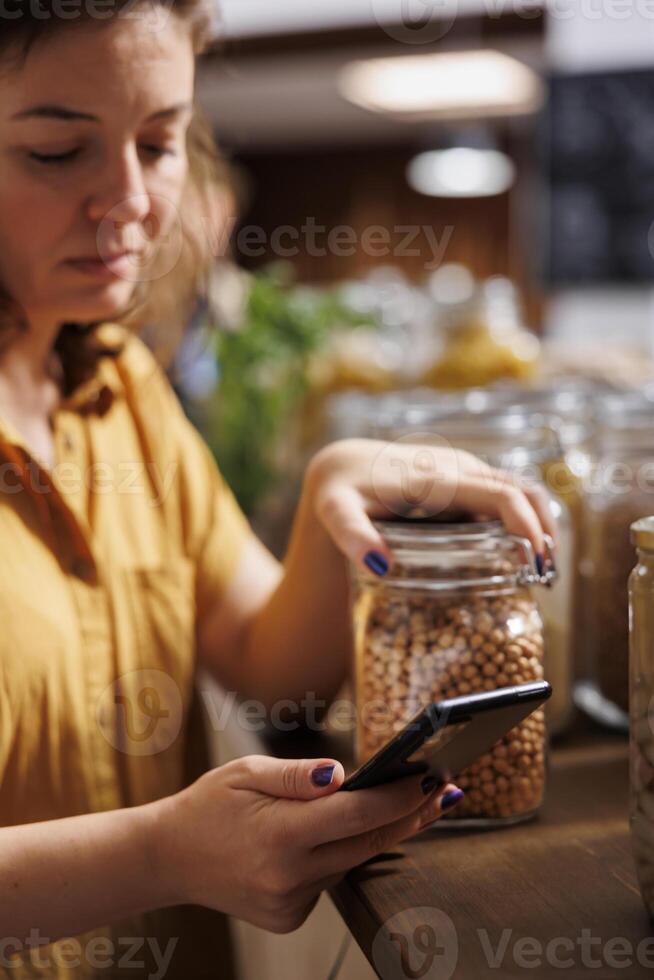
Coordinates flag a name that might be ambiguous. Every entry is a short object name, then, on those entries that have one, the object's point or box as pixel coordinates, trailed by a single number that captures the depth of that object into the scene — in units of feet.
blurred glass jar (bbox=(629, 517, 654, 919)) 1.69
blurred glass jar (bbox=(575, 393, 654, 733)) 2.60
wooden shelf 1.58
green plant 4.17
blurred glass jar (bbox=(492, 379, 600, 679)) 2.76
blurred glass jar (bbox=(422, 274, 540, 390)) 4.17
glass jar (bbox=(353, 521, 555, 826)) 2.04
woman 1.85
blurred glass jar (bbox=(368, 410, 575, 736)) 2.58
